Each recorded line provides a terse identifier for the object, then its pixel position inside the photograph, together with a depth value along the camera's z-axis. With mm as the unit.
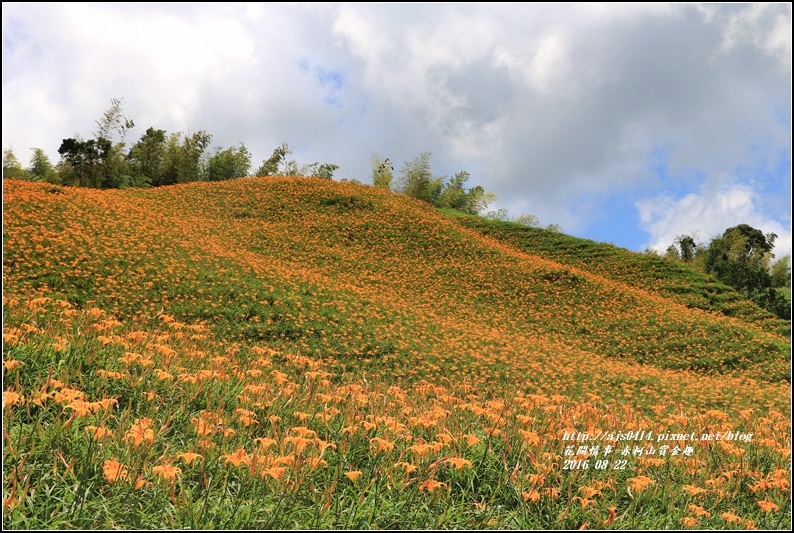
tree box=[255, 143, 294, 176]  36906
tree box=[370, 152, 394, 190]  36625
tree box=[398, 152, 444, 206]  34094
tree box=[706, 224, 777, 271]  38875
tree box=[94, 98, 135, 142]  27594
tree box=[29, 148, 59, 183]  30000
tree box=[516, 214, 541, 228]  36850
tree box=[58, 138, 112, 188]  28062
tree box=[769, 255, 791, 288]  45156
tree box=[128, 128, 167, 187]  31438
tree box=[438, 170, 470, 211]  35188
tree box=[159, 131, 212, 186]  31141
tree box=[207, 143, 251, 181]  32375
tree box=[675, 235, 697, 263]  47375
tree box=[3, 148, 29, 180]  29281
